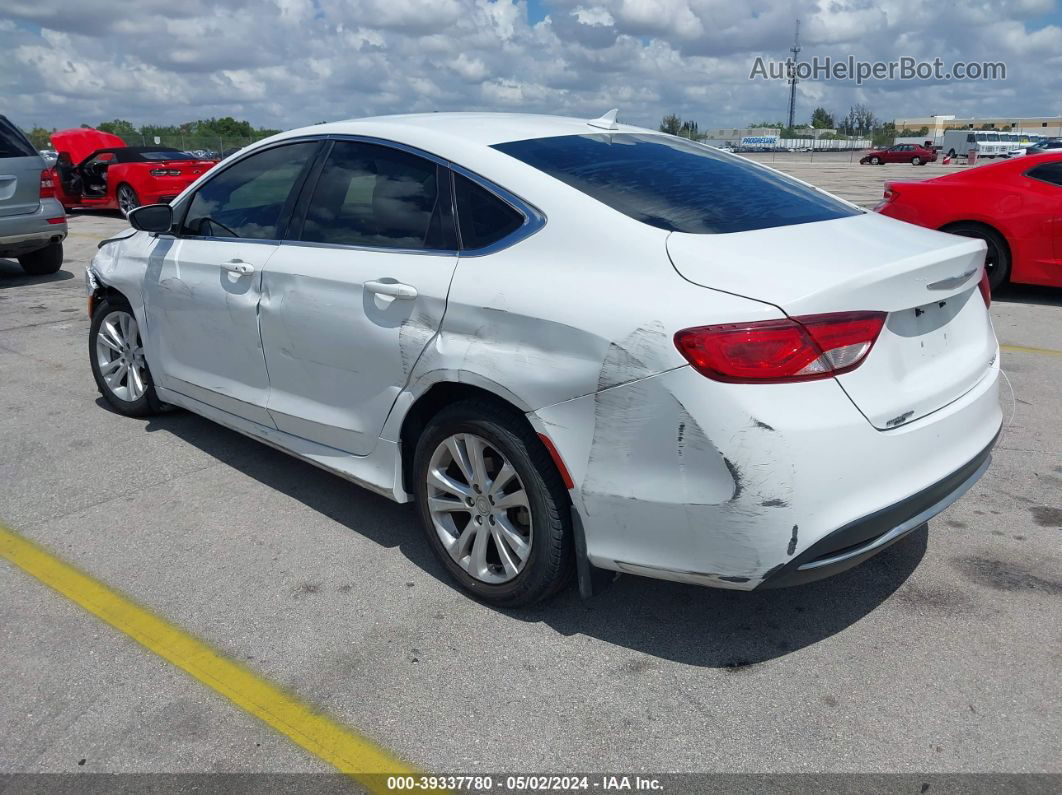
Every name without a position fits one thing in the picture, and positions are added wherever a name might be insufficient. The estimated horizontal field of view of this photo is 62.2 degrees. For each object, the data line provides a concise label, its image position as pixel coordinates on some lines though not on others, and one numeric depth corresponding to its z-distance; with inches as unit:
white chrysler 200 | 96.6
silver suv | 362.0
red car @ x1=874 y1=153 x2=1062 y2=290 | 312.7
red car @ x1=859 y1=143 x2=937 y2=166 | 2192.4
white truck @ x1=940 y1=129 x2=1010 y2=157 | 2204.7
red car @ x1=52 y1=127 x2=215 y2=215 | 640.4
